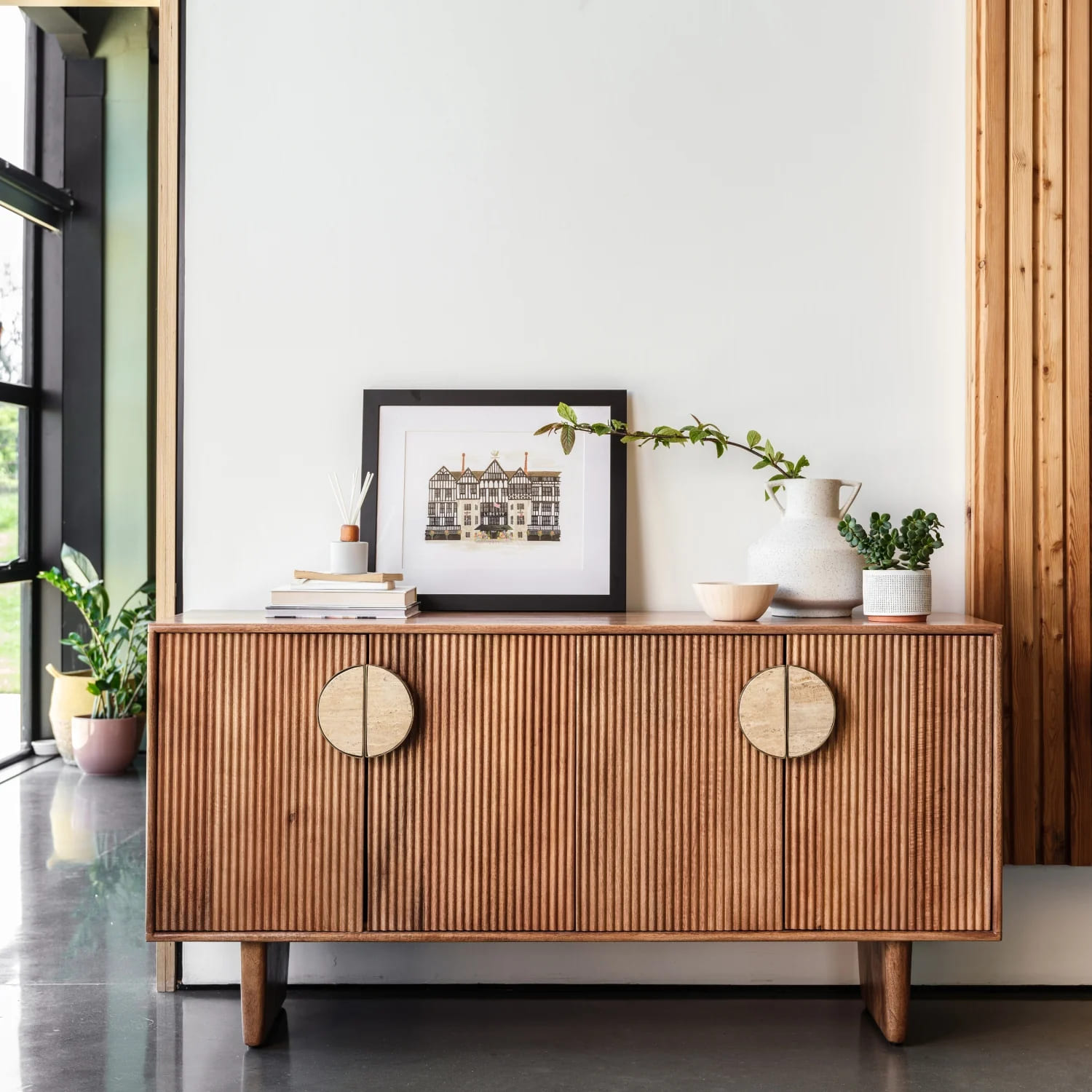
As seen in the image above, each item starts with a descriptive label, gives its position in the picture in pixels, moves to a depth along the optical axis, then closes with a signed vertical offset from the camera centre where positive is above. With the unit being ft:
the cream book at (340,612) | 6.95 -0.53
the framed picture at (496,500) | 7.93 +0.30
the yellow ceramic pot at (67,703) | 16.19 -2.71
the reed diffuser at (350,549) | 7.38 -0.09
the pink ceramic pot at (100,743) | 15.53 -3.23
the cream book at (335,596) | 6.99 -0.42
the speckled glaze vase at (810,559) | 7.18 -0.15
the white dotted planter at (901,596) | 6.81 -0.39
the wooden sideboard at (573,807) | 6.66 -1.69
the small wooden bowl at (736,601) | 6.81 -0.43
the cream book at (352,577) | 7.15 -0.29
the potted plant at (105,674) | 15.56 -2.20
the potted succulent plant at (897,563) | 6.82 -0.17
